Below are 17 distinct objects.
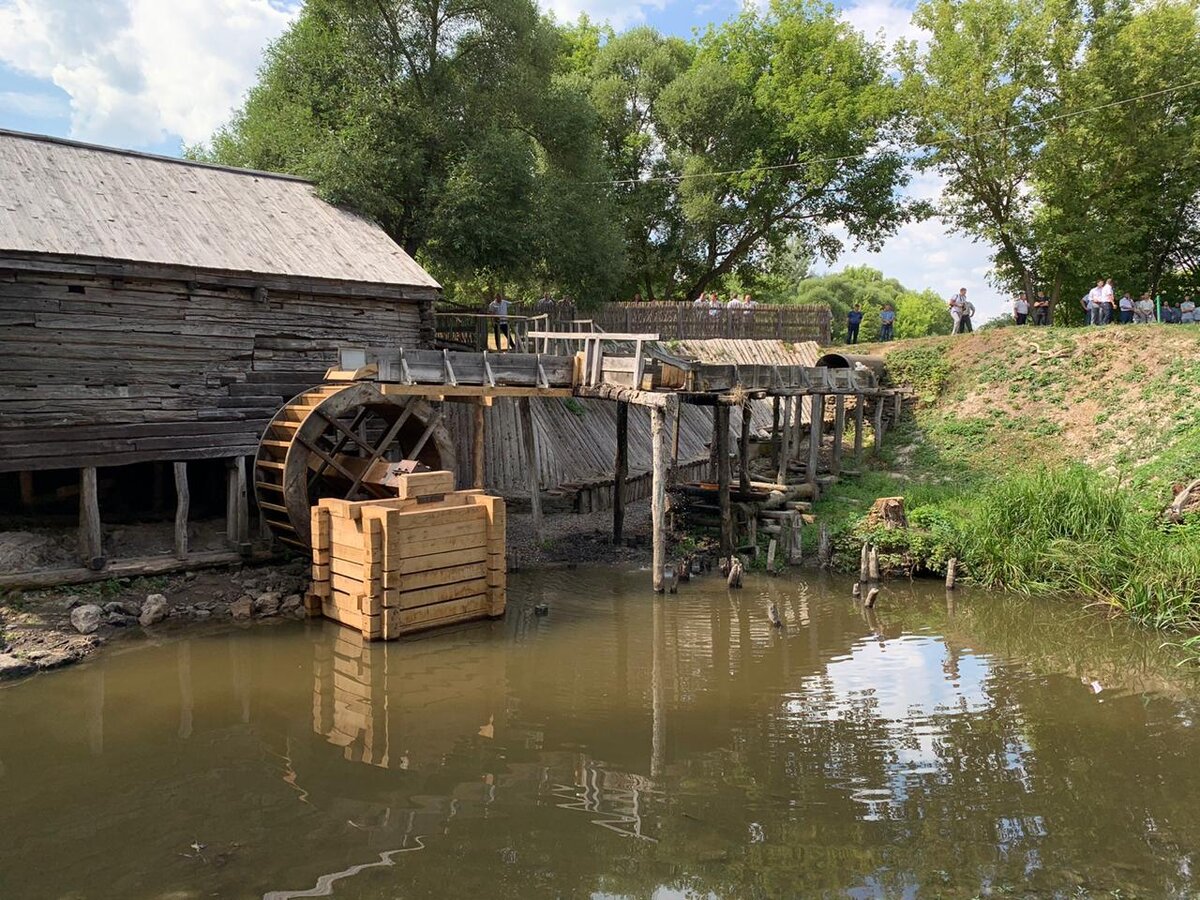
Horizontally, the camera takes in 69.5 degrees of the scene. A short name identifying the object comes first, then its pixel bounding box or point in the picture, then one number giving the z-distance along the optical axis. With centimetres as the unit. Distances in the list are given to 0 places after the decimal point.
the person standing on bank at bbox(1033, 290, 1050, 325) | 2766
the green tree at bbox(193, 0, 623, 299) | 1725
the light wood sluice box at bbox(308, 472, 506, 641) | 1013
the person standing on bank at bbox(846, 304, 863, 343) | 2680
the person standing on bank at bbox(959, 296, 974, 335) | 2552
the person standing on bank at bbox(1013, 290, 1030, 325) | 2536
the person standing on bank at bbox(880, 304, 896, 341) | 2723
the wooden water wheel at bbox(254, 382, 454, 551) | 1177
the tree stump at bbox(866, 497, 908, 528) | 1406
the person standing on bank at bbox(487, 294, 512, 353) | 1838
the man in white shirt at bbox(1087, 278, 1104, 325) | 2330
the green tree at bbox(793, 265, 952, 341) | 6369
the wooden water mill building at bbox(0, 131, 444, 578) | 1129
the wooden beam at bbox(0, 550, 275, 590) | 1079
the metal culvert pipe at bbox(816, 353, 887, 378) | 2350
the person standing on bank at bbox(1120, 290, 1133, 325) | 2402
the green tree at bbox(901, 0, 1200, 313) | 2456
